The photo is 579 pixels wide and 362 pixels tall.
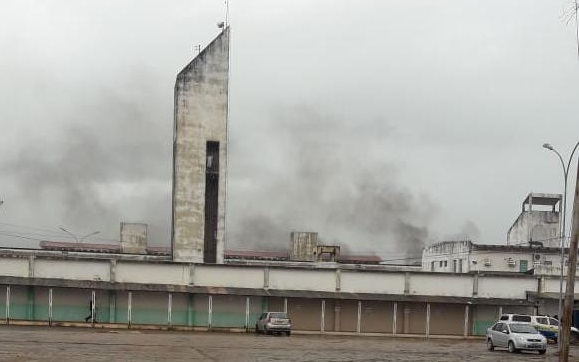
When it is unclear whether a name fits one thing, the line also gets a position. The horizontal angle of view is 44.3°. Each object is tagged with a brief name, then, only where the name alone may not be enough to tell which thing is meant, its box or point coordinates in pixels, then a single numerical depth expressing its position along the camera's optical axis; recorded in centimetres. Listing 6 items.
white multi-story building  7256
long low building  5178
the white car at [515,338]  3406
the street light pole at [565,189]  4094
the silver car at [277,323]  4653
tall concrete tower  5891
